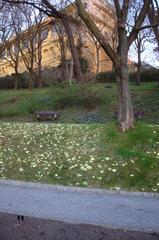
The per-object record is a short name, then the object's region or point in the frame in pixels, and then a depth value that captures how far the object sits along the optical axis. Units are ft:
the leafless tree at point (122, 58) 19.08
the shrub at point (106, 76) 60.58
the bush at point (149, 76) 60.23
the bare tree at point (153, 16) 31.81
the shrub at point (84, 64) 66.54
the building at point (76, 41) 59.51
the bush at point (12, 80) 65.49
